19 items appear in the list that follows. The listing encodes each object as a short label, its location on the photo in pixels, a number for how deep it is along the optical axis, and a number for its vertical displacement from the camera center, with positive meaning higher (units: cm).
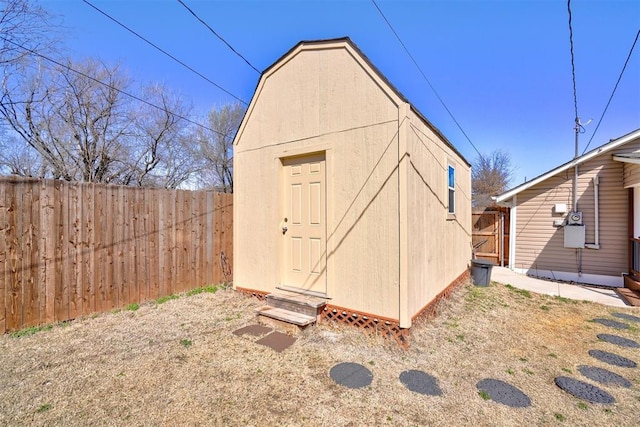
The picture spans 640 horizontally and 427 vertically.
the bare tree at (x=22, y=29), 585 +400
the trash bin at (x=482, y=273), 705 -153
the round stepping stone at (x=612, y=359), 325 -175
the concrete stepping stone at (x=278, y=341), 350 -167
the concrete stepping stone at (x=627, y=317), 480 -182
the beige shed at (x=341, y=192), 371 +31
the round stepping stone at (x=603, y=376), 287 -173
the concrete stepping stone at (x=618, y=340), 377 -178
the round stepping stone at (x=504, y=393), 252 -170
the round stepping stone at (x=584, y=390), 258 -171
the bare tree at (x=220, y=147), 1574 +361
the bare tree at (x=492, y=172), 2528 +363
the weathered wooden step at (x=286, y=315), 388 -150
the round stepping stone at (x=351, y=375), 277 -167
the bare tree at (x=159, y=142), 1204 +326
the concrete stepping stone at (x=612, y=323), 448 -181
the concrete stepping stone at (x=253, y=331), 387 -167
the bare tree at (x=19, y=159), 951 +182
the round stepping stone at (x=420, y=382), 267 -169
